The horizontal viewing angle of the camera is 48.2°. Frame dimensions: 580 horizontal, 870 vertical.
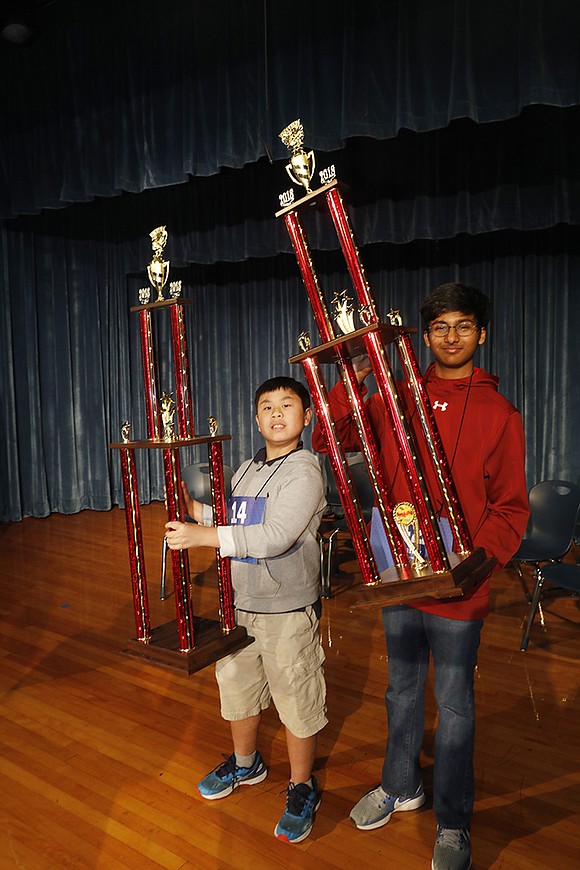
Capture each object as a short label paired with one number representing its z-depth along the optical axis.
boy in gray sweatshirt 1.66
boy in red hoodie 1.51
